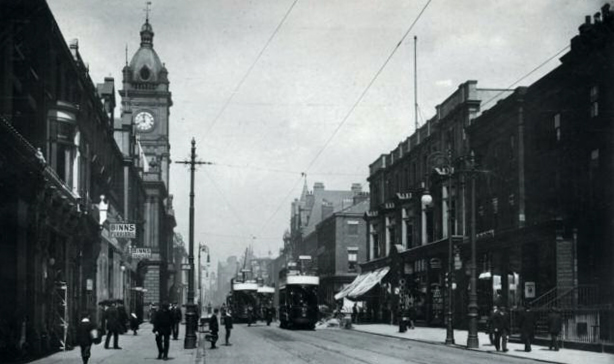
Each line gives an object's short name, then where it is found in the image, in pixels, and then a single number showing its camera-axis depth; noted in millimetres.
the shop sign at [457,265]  33656
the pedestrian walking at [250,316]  56031
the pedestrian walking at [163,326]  23316
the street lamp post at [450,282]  31109
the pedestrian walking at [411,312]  54375
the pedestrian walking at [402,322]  43084
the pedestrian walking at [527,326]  26562
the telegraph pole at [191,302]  28312
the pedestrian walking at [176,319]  35606
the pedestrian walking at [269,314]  57562
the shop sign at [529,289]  35969
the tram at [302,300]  47281
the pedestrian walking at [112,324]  29656
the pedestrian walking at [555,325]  26828
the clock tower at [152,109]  93938
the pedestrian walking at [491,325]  27625
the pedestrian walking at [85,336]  19172
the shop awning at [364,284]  61219
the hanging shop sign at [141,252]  45688
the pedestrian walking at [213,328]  29406
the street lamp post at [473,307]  28469
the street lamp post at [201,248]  64631
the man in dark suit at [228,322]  30297
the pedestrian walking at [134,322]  42106
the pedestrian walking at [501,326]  26681
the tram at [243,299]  60562
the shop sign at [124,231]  34719
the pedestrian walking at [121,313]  36562
